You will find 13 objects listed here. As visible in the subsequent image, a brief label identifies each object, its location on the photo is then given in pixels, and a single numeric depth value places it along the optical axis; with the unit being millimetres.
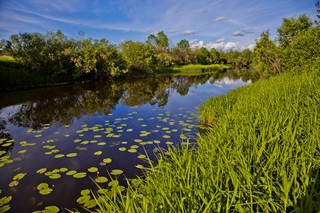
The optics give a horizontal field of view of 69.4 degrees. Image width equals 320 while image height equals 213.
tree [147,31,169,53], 66738
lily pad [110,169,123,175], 5552
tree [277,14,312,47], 17730
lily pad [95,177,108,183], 5164
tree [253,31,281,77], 17188
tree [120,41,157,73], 40750
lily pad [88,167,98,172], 5782
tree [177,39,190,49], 92506
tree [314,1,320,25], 10547
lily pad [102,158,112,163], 6309
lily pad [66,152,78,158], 6633
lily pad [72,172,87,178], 5457
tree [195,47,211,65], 83938
